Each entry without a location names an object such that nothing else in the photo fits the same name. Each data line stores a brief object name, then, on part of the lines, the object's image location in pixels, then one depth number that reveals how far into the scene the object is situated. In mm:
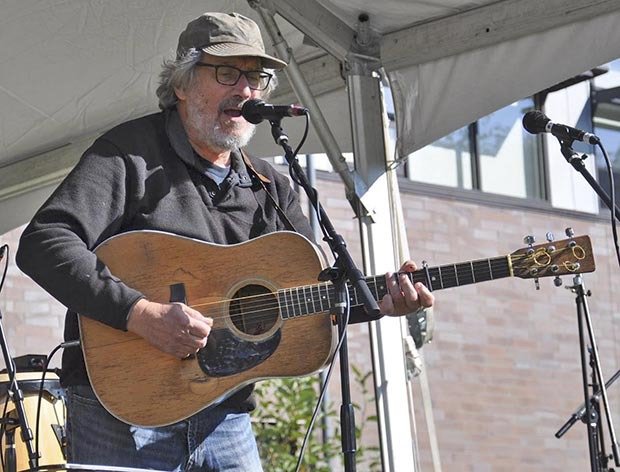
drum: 7561
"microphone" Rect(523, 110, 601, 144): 6061
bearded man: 5429
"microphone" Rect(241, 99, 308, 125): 5464
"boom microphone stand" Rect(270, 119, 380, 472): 5033
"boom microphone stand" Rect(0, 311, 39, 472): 7015
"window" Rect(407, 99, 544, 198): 18913
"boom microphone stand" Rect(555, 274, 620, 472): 8365
